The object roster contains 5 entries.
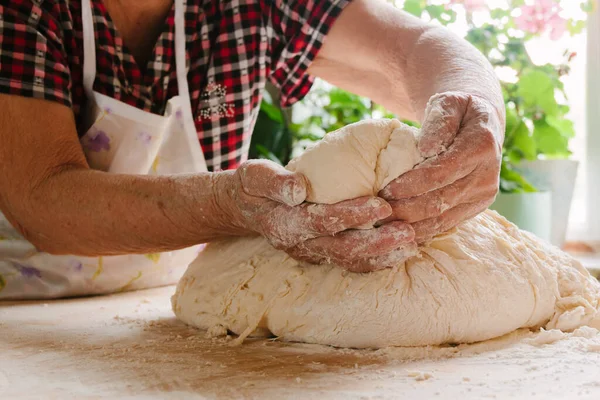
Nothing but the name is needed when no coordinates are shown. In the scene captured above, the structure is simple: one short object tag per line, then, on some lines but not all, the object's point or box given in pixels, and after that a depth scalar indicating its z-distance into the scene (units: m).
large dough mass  1.14
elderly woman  1.12
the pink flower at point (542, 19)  2.67
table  0.90
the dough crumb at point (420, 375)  0.94
